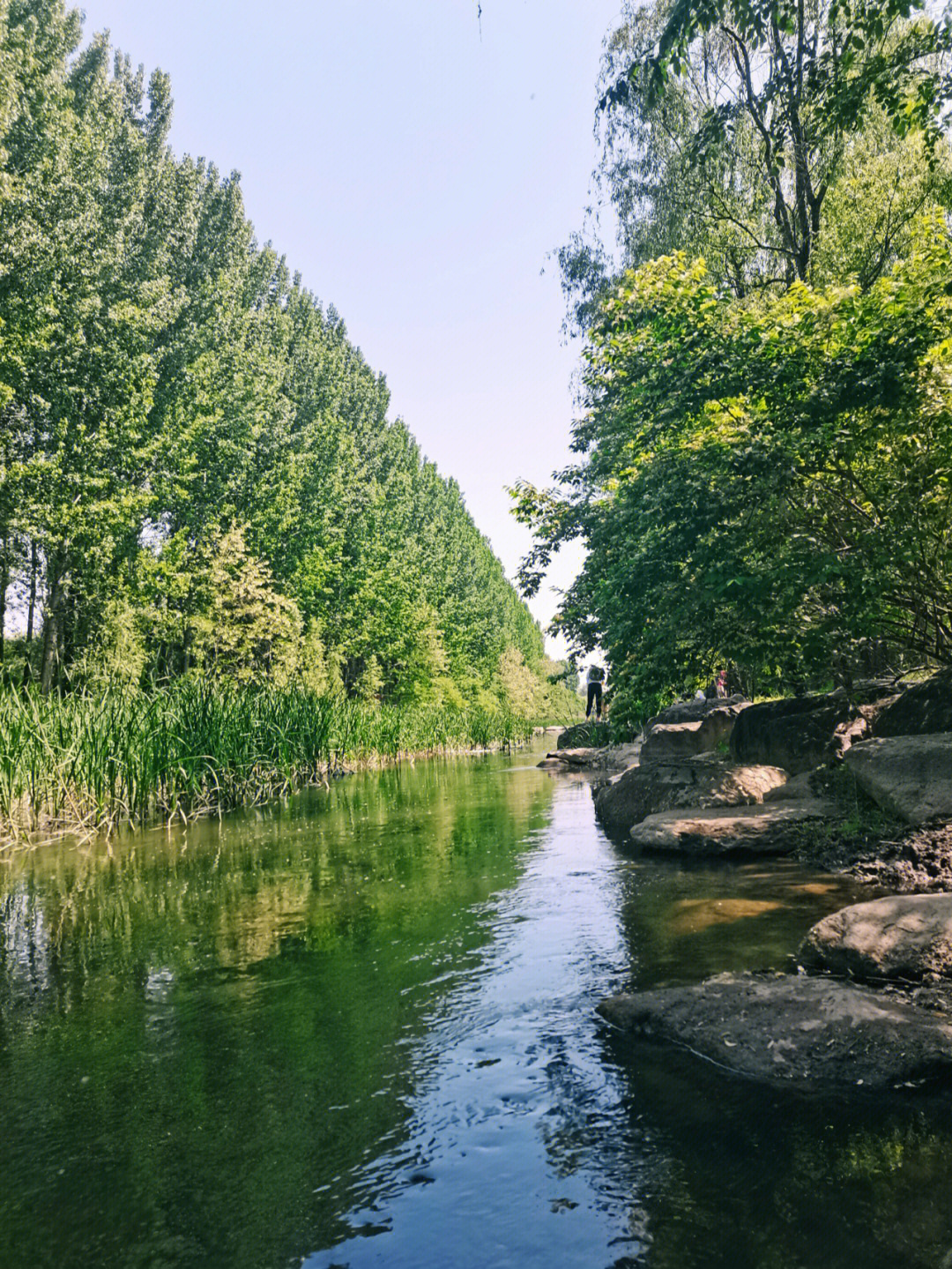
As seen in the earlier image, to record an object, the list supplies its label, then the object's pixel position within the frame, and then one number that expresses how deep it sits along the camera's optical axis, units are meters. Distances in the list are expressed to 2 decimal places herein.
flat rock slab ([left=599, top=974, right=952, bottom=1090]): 3.36
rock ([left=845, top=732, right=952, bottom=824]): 7.10
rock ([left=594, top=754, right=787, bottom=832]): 9.66
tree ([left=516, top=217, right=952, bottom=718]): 8.18
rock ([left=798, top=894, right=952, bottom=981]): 4.12
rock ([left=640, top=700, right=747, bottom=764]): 14.46
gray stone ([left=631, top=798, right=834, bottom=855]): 8.16
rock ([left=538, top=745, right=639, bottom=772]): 21.71
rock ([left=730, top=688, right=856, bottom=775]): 10.33
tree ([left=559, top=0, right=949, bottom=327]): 15.83
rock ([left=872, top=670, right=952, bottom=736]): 8.27
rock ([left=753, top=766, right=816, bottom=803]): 9.30
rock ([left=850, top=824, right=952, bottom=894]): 6.23
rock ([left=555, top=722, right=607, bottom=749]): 28.22
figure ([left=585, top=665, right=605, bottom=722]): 25.73
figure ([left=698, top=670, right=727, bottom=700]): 21.55
